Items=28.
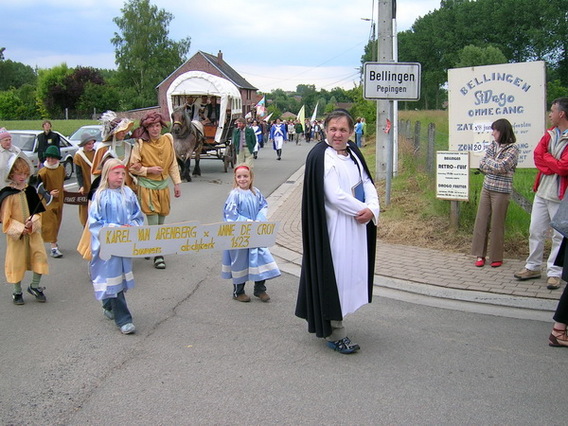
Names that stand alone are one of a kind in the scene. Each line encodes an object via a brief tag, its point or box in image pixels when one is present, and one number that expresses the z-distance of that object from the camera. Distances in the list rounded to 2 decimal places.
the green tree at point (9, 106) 77.81
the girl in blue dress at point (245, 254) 6.39
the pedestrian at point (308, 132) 47.34
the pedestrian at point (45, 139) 16.02
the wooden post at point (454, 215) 8.81
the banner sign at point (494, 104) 8.12
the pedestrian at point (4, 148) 8.65
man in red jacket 6.38
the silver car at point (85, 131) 19.96
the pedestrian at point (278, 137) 26.80
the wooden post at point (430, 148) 10.95
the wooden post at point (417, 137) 14.55
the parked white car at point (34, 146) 16.85
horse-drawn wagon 19.48
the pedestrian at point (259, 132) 30.21
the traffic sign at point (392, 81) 9.73
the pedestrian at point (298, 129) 41.69
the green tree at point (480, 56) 70.98
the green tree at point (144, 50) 75.25
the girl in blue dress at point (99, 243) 5.38
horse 16.83
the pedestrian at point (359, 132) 29.42
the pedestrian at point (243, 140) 20.08
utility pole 11.99
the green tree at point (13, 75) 123.50
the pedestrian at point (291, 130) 47.42
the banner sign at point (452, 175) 8.56
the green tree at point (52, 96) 81.69
